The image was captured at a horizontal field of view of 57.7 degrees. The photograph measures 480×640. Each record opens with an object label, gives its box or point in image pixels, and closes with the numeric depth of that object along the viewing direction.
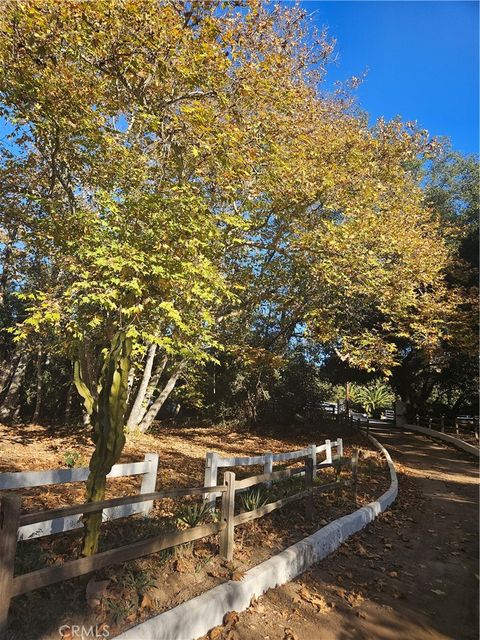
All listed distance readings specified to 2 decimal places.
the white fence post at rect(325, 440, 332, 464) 11.55
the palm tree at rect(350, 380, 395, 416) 39.72
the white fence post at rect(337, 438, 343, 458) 11.48
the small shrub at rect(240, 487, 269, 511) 6.46
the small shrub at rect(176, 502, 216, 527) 5.66
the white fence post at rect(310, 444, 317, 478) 7.56
